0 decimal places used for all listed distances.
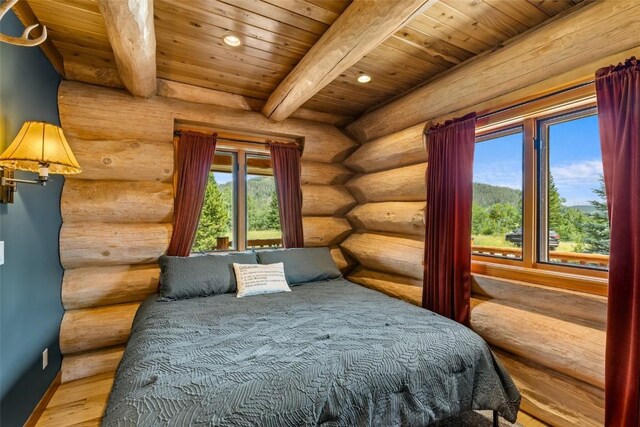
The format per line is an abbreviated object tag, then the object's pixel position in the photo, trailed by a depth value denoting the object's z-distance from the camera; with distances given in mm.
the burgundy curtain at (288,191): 3561
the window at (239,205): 3340
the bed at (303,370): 1203
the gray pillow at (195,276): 2514
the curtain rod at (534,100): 1869
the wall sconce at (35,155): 1556
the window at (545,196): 1970
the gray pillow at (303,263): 3033
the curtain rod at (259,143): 3365
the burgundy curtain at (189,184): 2965
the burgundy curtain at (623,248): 1548
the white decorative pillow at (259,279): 2652
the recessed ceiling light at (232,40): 2236
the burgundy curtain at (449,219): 2447
